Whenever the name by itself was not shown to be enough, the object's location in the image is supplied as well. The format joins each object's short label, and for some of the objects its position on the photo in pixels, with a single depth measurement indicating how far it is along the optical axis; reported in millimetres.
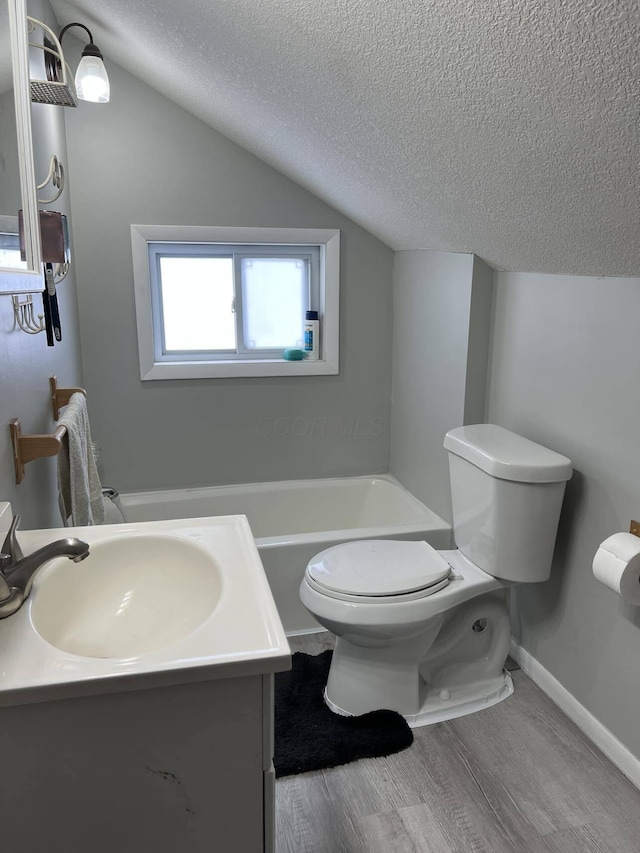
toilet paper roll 1586
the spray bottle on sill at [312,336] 3032
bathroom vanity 878
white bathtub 2494
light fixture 2055
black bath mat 1860
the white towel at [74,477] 1670
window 2893
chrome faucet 1028
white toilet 1904
